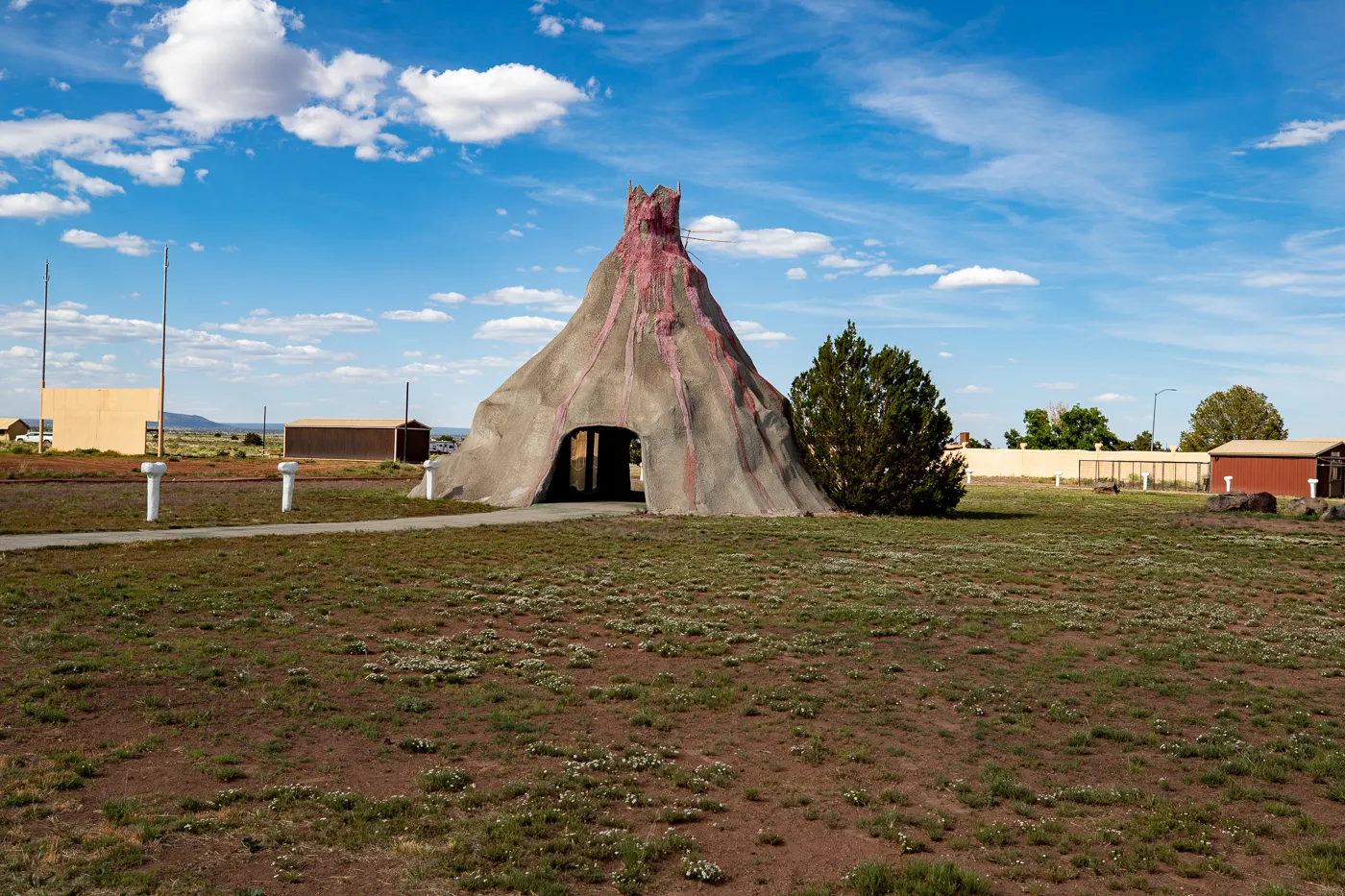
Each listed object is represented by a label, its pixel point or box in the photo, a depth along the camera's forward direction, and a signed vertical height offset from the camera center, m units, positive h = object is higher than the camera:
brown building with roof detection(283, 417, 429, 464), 59.41 +0.75
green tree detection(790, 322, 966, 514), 28.31 +1.04
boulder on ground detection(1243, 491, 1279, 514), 34.41 -0.91
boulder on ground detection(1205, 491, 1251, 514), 34.50 -0.87
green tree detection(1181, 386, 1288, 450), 73.81 +4.52
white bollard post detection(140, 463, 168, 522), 19.62 -0.85
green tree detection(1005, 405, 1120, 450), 84.50 +3.72
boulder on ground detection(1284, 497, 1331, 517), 34.06 -0.97
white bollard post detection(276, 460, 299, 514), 22.47 -0.91
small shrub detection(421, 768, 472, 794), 6.78 -2.30
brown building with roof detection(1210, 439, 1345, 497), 49.53 +0.72
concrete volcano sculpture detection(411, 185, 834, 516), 27.00 +1.63
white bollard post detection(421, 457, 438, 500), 27.77 -0.70
